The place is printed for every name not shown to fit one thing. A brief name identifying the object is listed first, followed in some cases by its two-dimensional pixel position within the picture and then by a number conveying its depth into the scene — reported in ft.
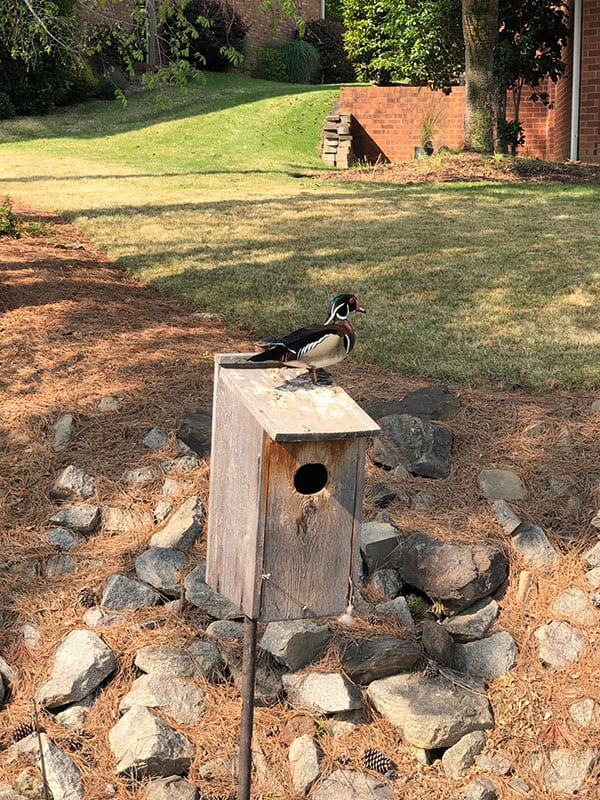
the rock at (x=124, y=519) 14.55
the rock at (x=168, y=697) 11.82
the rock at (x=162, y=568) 13.39
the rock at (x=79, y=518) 14.47
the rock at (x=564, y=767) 11.37
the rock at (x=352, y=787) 11.00
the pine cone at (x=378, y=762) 11.39
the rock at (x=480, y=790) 11.13
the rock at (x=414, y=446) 15.28
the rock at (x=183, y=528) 13.98
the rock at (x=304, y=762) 11.17
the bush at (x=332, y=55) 110.42
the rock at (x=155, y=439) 15.92
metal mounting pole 9.24
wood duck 8.78
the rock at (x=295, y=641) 12.37
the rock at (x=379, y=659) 12.18
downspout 55.62
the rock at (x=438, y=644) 12.51
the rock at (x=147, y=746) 11.10
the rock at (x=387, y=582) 13.50
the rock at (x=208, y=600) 13.01
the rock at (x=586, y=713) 11.84
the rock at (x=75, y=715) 11.81
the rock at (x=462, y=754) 11.51
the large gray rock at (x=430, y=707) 11.61
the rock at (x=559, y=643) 12.57
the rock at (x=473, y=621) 12.94
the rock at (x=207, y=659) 12.34
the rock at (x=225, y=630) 12.78
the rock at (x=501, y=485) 14.74
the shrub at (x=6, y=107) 76.48
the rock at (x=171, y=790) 10.91
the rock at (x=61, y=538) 14.20
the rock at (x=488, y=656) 12.59
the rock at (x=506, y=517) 14.10
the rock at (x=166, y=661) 12.19
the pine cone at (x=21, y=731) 11.66
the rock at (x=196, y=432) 15.40
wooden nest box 8.62
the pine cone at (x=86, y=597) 13.21
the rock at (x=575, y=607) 12.91
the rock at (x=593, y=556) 13.55
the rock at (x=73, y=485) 14.98
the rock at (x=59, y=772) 11.05
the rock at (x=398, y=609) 13.08
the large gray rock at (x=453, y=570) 13.17
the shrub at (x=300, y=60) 105.60
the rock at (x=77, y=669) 11.92
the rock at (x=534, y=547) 13.69
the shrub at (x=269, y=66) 102.94
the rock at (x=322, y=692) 11.81
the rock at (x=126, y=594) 13.14
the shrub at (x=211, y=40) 89.30
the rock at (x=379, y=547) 13.60
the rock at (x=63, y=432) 16.05
